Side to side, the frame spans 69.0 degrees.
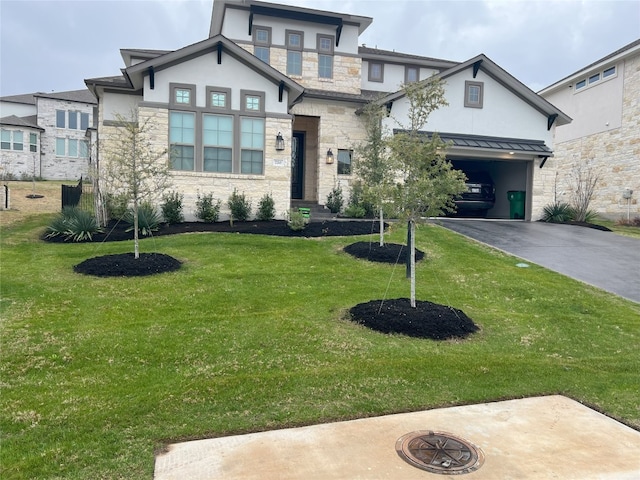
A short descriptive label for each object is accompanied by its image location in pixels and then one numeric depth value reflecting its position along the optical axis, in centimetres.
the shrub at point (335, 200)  1816
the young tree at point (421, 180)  686
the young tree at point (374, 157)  1141
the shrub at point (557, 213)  1933
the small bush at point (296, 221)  1353
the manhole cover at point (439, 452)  326
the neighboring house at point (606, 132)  2053
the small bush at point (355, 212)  1665
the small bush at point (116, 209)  1329
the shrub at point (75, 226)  1245
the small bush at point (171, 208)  1481
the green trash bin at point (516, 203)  2032
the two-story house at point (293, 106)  1542
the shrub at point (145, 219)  1297
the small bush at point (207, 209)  1527
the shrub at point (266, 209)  1584
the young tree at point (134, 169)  964
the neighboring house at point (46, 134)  3444
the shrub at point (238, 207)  1553
